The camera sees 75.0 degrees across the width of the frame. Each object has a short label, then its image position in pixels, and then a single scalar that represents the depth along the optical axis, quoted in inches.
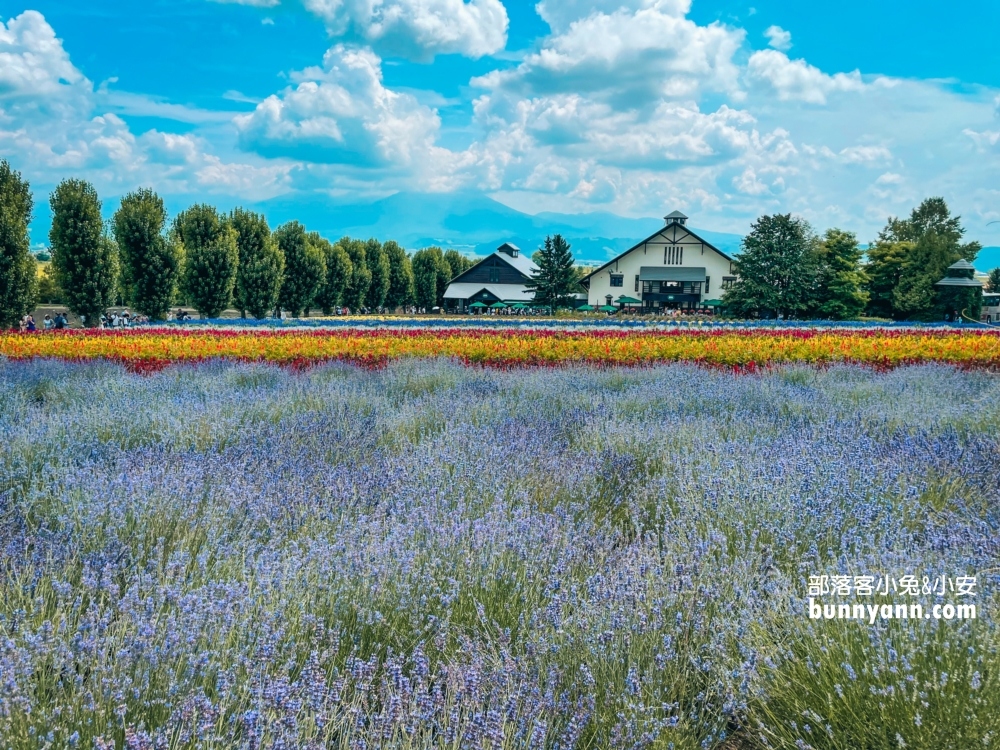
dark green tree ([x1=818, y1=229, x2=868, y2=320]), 1563.7
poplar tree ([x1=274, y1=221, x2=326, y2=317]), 1743.4
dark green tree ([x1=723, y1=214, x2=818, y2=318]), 1505.9
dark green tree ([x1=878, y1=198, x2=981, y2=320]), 1530.5
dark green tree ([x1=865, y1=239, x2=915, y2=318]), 1656.0
